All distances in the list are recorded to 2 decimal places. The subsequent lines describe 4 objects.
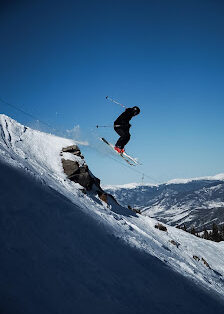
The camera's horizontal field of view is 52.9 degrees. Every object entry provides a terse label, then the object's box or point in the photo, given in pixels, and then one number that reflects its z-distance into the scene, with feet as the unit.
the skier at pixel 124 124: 50.85
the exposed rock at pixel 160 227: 85.46
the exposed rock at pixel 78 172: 68.86
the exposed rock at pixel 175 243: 74.73
